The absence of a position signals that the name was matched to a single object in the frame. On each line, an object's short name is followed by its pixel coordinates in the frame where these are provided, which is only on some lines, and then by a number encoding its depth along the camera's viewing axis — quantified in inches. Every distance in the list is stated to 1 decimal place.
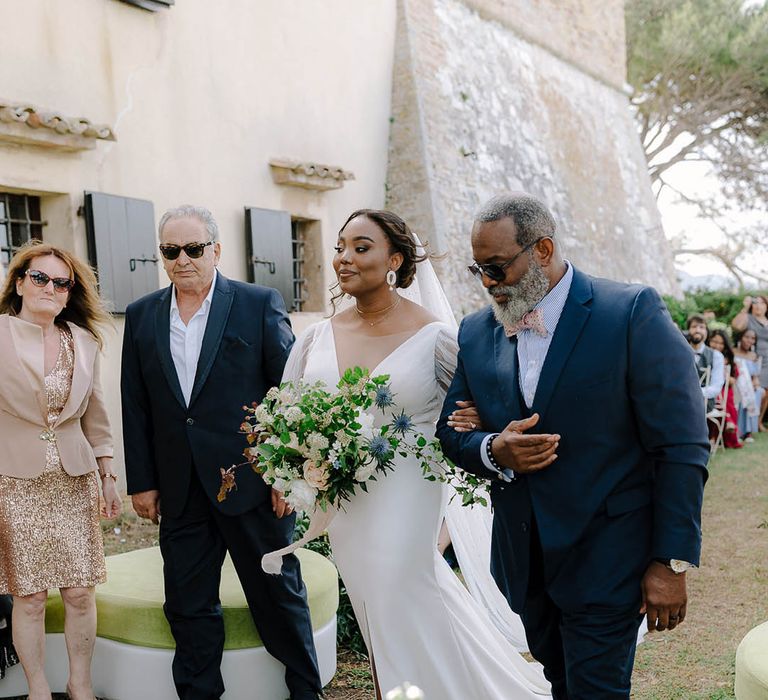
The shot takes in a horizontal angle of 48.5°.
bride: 133.2
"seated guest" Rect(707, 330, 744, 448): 489.1
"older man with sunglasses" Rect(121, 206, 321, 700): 153.7
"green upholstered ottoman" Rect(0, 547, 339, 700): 159.6
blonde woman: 150.1
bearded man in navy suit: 97.3
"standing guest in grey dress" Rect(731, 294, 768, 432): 547.2
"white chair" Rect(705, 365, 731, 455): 462.5
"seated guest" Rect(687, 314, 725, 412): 444.8
